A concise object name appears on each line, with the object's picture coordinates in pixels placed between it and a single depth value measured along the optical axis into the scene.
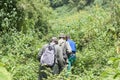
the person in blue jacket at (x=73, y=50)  9.76
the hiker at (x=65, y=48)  9.36
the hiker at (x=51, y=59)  8.55
